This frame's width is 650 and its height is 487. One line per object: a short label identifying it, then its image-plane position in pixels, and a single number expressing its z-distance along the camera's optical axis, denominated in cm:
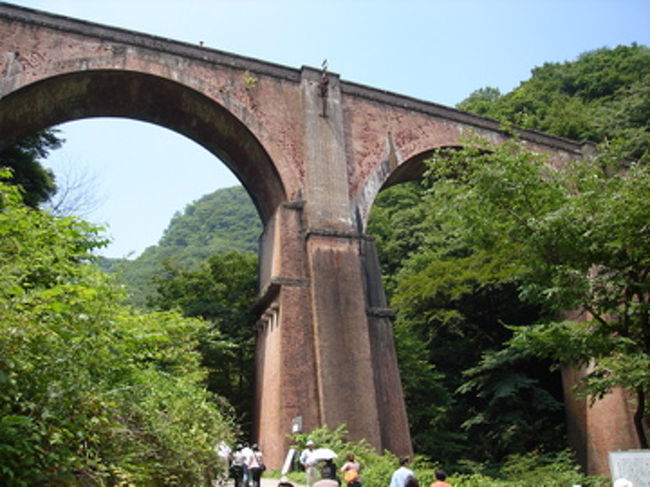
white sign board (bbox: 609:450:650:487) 532
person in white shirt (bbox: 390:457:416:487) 612
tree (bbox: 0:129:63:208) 1373
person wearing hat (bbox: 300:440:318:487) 818
